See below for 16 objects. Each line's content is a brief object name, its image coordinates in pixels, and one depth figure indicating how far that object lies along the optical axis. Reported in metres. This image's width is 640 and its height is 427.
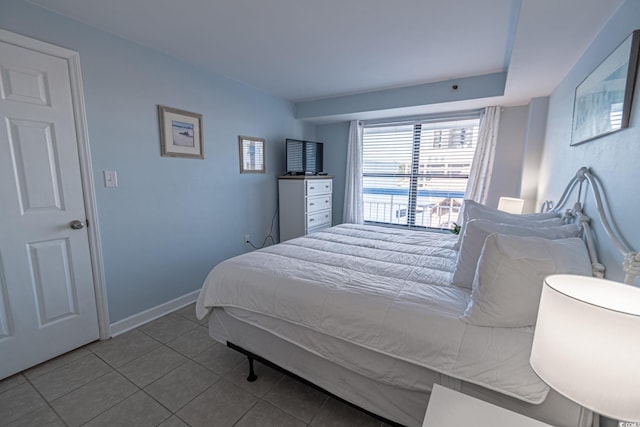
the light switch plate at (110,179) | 2.20
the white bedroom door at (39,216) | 1.75
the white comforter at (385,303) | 1.09
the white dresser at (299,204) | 3.80
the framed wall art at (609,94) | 1.15
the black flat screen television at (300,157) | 3.98
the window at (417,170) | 3.78
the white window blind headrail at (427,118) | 3.59
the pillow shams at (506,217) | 1.71
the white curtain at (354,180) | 4.31
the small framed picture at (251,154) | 3.42
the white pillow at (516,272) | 1.08
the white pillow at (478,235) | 1.46
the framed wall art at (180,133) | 2.56
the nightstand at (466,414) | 0.83
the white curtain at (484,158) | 3.42
